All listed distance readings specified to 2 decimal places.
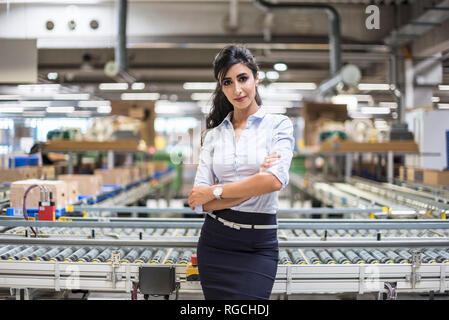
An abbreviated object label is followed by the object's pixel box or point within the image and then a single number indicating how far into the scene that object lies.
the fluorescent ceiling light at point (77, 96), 6.80
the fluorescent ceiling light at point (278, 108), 15.85
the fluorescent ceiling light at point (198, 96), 13.38
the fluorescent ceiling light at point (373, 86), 6.87
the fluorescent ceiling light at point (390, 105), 6.17
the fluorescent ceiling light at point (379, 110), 6.60
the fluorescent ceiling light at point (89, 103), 7.26
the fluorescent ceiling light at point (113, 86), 11.80
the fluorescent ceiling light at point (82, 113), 6.13
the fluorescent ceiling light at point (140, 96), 13.09
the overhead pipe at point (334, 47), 5.14
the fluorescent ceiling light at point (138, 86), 11.56
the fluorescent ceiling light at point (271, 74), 8.98
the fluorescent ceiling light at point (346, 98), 8.29
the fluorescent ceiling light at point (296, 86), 10.98
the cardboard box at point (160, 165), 7.91
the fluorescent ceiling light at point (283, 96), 12.91
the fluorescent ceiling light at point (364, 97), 8.13
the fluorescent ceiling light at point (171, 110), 16.49
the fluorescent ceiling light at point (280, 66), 7.20
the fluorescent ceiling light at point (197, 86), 11.39
